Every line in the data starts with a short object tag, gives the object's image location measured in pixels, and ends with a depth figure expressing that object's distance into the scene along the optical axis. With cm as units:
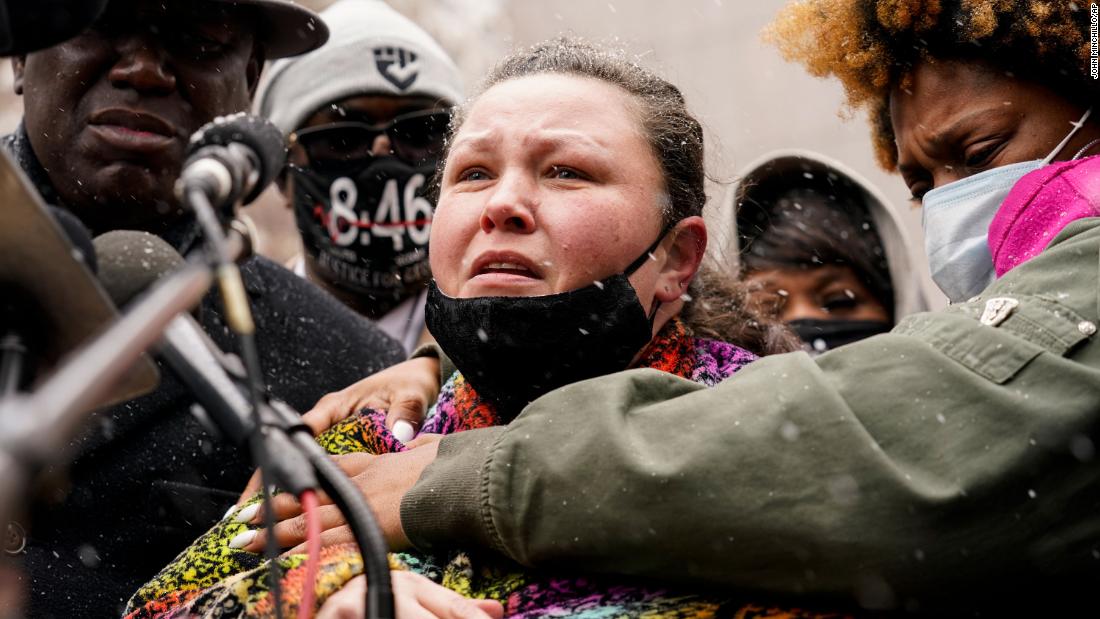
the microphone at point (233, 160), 95
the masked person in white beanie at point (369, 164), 186
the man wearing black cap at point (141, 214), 141
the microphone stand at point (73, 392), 62
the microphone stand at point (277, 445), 89
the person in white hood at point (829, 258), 175
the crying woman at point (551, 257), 123
